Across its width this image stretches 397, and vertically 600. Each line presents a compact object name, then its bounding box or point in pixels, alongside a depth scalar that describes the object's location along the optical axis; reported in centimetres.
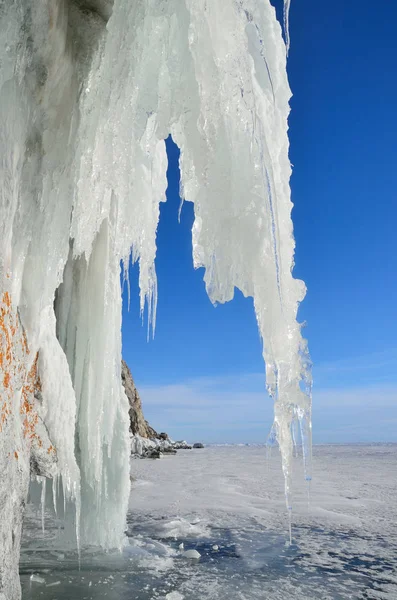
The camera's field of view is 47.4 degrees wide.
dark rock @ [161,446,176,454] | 2567
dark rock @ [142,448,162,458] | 2238
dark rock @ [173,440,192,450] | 3546
